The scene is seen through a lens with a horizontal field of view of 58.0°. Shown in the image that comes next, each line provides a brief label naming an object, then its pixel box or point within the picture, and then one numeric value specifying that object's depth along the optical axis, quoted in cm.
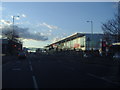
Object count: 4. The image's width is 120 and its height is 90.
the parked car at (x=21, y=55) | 2528
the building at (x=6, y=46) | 3500
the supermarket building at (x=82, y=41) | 5211
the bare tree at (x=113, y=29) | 1951
